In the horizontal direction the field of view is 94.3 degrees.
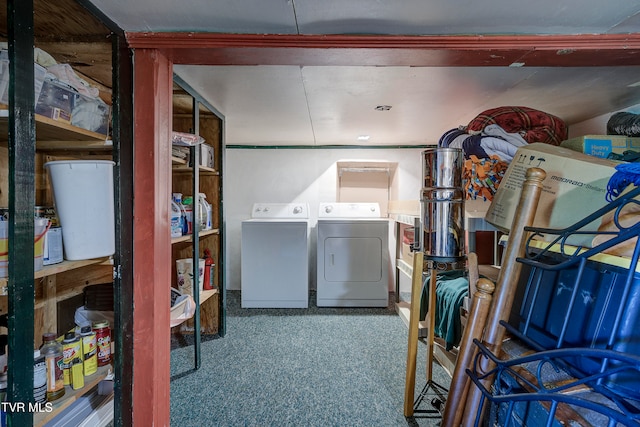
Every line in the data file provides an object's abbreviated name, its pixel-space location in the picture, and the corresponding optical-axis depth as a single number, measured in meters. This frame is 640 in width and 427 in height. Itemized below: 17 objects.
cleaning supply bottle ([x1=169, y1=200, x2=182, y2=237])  1.89
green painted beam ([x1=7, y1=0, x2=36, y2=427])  0.80
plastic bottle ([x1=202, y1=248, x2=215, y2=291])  2.40
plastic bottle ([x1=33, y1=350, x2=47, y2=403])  0.95
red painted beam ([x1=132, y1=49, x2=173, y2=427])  1.20
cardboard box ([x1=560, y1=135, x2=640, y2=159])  1.52
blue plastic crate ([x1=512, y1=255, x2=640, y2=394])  0.66
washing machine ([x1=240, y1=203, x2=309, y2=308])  3.13
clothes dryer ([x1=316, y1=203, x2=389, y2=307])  3.14
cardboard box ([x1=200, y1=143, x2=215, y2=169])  2.21
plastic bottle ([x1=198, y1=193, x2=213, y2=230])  2.31
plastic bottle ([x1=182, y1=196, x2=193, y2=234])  2.01
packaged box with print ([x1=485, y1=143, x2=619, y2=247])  0.98
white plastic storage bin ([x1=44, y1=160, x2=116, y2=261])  1.09
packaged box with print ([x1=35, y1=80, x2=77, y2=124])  0.99
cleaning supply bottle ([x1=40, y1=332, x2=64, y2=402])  1.04
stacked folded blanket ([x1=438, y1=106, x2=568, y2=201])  1.51
